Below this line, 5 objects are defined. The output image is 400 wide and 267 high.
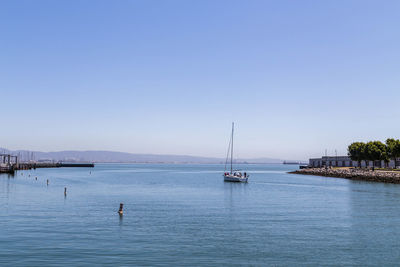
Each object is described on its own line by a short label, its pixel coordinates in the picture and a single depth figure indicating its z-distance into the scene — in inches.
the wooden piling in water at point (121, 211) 1908.2
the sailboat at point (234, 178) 4874.5
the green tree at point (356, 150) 6844.5
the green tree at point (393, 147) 5781.5
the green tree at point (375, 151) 6234.7
